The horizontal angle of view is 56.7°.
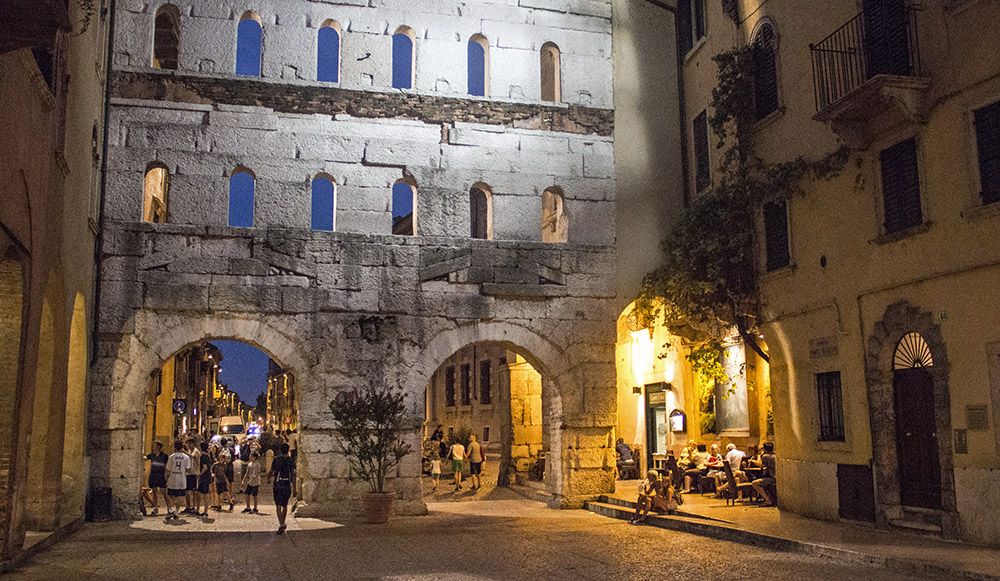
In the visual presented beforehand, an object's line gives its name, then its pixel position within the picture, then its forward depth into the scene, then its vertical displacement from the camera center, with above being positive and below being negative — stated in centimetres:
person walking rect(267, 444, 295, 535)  1355 -82
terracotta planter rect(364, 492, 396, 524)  1498 -132
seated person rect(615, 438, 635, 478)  2120 -81
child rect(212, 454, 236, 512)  1720 -91
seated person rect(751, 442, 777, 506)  1559 -100
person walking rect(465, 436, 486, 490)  2120 -84
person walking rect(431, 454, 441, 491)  2127 -109
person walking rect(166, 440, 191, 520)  1577 -79
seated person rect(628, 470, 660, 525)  1465 -116
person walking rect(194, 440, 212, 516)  1636 -88
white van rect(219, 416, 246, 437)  5506 +8
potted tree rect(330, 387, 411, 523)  1507 -19
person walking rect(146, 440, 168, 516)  1612 -72
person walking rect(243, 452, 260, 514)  1639 -88
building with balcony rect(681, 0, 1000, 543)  1112 +212
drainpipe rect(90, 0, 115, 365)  1514 +390
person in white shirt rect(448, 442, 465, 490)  2153 -76
